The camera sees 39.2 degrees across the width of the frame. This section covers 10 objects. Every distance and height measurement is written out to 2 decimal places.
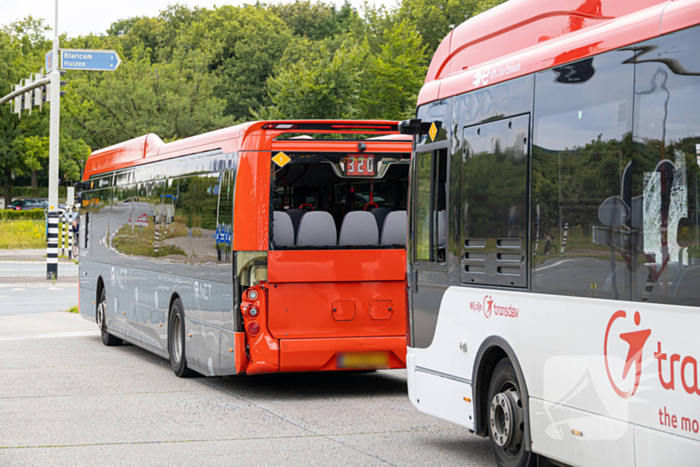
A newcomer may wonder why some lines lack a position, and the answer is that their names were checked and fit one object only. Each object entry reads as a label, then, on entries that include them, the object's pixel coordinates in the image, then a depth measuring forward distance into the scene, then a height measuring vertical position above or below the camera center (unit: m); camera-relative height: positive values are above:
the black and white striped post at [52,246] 27.95 -0.38
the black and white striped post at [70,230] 42.48 +0.13
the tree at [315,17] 94.44 +21.48
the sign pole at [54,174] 28.11 +1.73
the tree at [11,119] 75.69 +8.76
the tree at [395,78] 55.97 +9.09
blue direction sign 24.46 +4.36
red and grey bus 10.10 -0.15
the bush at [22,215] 61.31 +1.14
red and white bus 4.85 +0.03
